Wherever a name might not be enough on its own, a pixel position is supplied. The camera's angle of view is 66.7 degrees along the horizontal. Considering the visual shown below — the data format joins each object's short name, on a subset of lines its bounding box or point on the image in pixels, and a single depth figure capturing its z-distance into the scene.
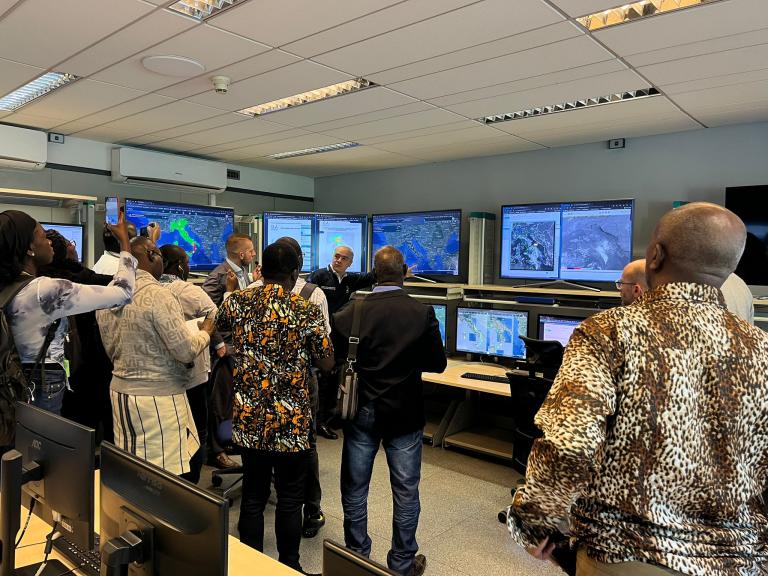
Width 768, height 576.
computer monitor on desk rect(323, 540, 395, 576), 0.74
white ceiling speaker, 3.10
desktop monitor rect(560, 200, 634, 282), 4.47
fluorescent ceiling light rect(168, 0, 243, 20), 2.51
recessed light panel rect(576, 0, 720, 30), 2.42
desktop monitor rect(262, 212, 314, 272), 6.02
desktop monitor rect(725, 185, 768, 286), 4.14
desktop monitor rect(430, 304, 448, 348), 4.66
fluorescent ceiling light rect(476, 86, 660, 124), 3.65
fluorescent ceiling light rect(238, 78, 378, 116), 3.59
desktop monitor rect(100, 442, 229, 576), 0.93
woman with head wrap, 1.95
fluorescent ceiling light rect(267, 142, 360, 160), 5.34
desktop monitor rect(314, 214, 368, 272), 6.11
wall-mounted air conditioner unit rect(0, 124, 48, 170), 4.71
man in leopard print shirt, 1.12
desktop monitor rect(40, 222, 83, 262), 5.01
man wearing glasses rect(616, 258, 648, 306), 2.56
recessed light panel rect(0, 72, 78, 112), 3.58
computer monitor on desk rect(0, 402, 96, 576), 1.21
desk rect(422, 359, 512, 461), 4.01
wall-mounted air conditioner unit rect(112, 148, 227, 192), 5.45
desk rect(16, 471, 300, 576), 1.41
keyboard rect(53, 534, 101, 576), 1.40
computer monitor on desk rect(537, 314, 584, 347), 3.92
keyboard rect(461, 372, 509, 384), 3.91
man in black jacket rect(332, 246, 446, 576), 2.38
